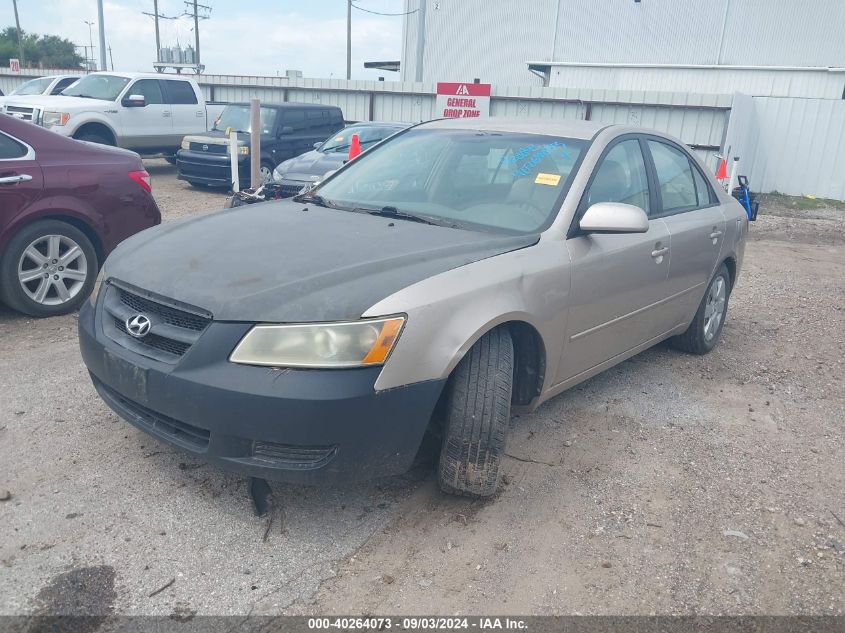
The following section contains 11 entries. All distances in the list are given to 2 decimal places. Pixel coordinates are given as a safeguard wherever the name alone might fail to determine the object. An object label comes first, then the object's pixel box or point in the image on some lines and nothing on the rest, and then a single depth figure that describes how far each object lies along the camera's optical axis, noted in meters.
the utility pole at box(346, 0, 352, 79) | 44.96
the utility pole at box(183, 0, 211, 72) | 49.03
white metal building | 23.73
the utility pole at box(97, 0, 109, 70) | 27.50
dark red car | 5.14
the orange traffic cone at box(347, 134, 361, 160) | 10.74
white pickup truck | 13.48
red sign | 16.48
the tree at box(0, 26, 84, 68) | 64.25
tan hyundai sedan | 2.64
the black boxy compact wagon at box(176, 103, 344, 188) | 13.27
